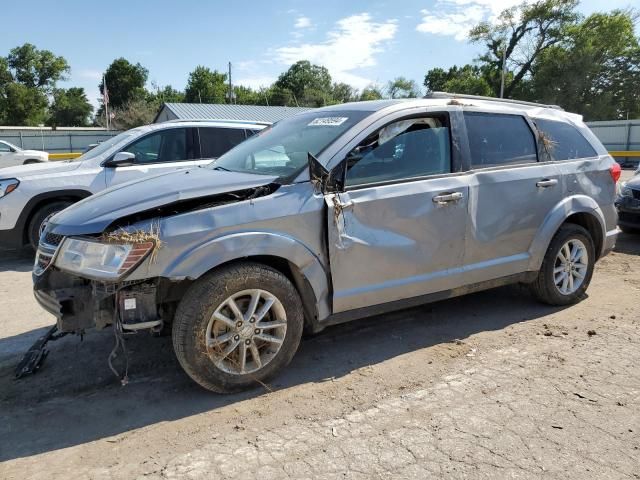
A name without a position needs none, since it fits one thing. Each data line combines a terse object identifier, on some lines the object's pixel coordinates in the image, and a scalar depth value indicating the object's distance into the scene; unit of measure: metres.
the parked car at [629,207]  7.80
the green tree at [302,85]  76.06
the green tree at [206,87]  80.50
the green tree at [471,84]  53.97
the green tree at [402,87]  74.14
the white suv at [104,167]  6.68
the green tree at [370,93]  76.72
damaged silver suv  3.07
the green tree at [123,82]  77.75
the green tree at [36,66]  76.25
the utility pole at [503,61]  46.56
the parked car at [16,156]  20.14
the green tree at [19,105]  69.12
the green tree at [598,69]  47.09
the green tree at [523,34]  48.41
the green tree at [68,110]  79.88
